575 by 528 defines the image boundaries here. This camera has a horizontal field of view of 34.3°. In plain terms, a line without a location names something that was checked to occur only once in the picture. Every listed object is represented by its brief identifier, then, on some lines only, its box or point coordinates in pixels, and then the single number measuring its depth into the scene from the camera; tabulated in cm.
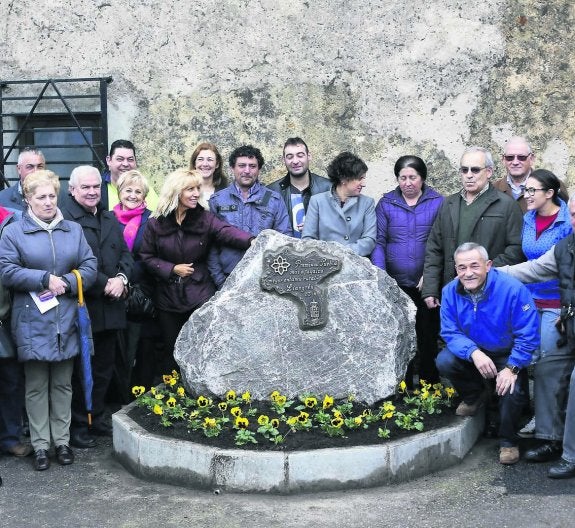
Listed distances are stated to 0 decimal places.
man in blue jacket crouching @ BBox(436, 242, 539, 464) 570
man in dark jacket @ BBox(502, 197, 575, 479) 568
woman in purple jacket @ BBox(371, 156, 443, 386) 672
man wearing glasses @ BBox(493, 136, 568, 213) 667
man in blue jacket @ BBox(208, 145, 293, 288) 688
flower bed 555
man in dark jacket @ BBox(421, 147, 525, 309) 638
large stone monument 598
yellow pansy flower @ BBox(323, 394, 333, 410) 580
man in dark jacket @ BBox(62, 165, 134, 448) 631
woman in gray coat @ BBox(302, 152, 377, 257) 669
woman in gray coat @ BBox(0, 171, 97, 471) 576
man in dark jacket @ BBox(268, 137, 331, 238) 705
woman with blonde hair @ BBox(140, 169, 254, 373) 654
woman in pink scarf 683
